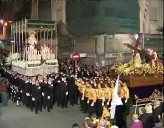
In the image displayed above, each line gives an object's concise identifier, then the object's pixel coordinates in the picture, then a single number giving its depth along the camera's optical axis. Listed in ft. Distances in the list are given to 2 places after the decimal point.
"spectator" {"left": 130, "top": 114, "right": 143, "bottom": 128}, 26.50
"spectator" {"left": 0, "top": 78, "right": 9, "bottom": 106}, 44.06
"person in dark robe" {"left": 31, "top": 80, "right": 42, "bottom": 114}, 41.30
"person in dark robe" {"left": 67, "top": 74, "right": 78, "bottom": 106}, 44.91
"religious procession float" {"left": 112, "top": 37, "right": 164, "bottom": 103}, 42.39
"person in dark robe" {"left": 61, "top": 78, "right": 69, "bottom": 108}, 43.98
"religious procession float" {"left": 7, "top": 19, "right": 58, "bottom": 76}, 53.36
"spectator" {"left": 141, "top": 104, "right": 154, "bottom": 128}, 28.25
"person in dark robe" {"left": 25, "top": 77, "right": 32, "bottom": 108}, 42.73
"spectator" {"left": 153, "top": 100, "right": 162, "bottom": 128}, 28.25
